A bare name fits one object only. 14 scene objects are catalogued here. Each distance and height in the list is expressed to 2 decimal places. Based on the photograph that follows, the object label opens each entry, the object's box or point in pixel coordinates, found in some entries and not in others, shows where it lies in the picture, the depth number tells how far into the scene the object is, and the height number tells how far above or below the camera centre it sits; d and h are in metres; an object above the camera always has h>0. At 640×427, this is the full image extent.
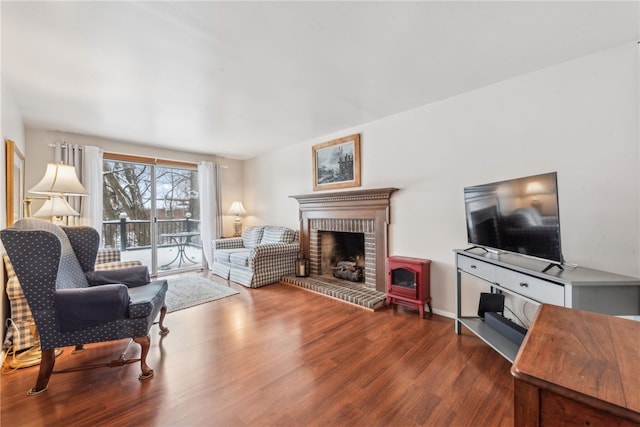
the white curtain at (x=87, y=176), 3.66 +0.70
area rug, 3.15 -0.99
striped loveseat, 3.86 -0.59
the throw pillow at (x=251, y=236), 4.75 -0.33
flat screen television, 1.63 -0.04
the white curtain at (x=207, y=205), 5.01 +0.29
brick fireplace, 3.29 -0.09
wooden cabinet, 0.50 -0.37
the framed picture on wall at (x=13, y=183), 2.23 +0.41
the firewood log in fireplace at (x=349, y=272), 3.80 -0.84
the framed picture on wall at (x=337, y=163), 3.60 +0.78
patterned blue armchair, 1.60 -0.53
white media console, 1.40 -0.46
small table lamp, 5.18 +0.10
